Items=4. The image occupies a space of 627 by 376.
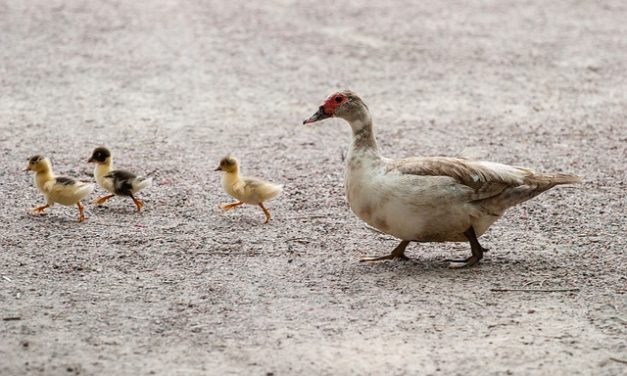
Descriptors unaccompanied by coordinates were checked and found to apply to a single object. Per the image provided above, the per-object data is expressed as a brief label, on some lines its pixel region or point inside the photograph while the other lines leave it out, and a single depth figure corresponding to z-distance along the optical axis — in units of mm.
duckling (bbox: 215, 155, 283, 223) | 14477
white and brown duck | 12172
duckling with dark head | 14711
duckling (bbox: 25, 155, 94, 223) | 14250
